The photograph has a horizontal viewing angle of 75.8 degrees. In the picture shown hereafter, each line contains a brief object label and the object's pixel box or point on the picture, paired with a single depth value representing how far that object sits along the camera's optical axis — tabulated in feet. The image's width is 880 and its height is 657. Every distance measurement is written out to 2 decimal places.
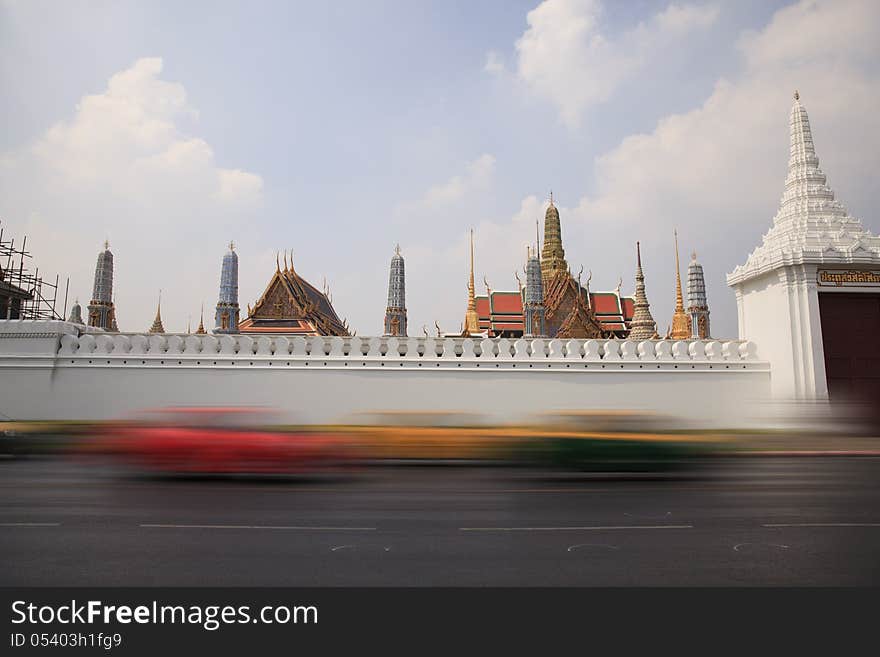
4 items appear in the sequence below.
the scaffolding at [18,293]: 85.15
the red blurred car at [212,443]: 28.63
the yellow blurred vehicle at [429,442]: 35.63
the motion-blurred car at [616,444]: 31.86
